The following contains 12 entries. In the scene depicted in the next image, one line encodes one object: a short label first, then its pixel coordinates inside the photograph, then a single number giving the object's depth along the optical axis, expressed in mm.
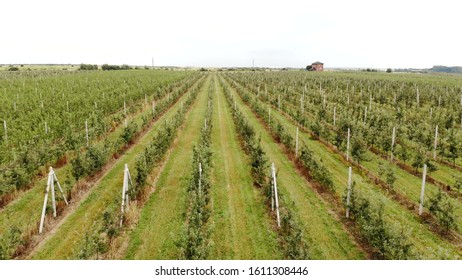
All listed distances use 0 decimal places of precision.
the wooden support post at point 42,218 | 9945
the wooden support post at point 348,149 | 17355
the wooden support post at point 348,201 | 10805
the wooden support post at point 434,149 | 17344
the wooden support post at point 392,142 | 16923
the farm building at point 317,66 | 130875
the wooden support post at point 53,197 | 10610
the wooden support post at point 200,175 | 11391
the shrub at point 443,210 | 9867
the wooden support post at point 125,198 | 10508
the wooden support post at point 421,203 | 10996
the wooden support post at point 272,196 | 11474
